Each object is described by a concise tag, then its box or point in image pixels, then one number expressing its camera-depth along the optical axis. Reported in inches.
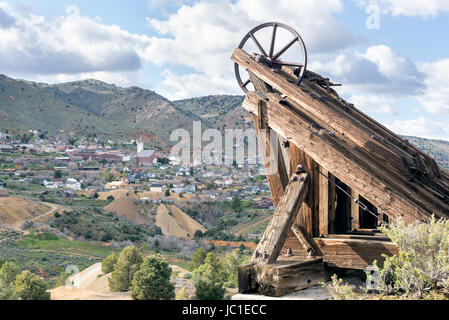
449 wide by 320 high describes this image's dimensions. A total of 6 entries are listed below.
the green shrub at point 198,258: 1401.3
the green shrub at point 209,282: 1070.4
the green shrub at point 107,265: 1305.4
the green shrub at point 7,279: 882.8
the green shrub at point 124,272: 1170.0
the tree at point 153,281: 1019.3
